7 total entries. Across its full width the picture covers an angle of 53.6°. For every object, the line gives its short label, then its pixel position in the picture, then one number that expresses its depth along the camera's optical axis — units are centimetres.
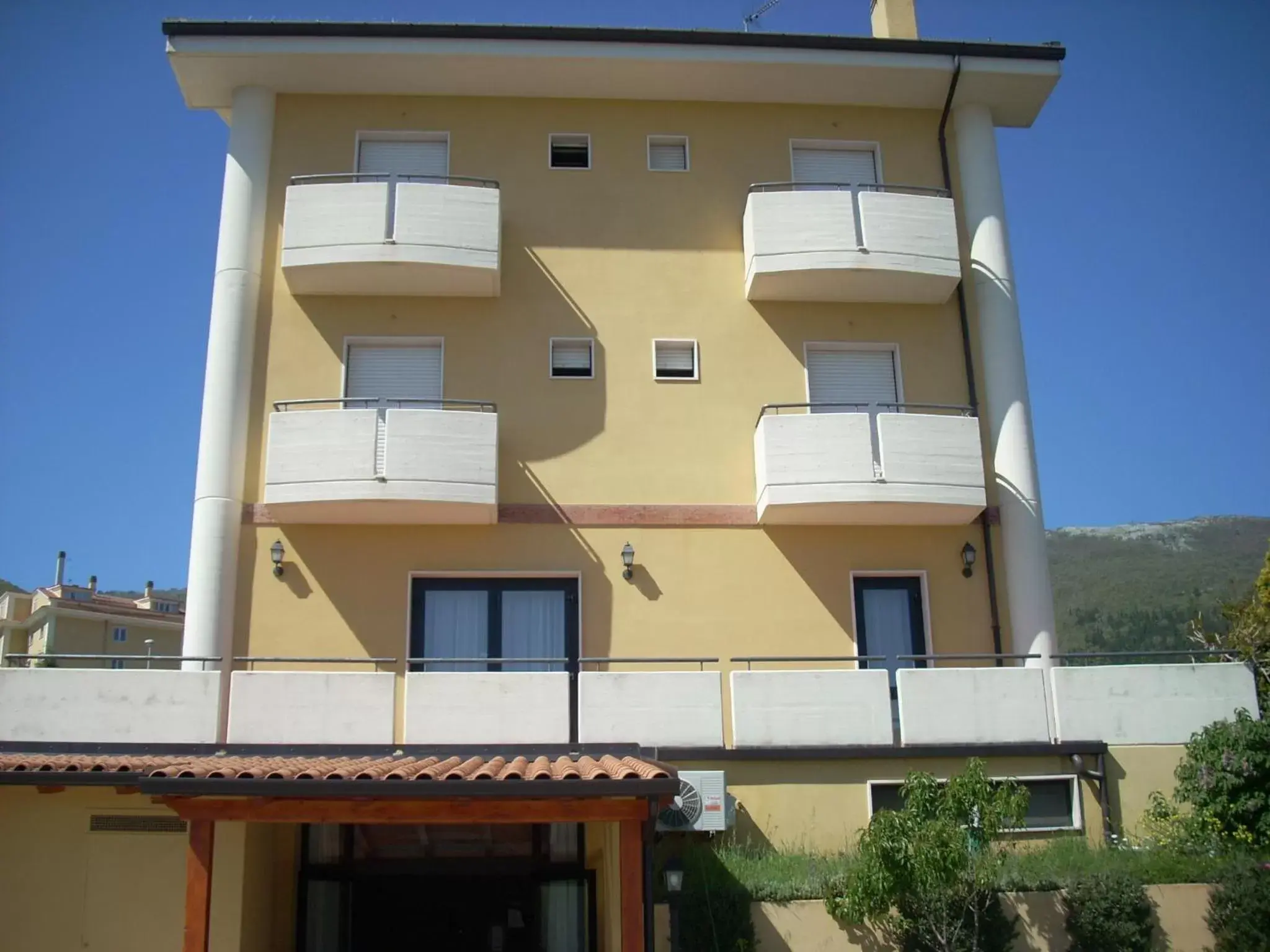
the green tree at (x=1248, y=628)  2434
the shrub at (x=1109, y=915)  1285
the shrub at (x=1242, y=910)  1273
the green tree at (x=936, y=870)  1227
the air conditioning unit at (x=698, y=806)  1428
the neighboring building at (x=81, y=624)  5197
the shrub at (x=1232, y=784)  1405
